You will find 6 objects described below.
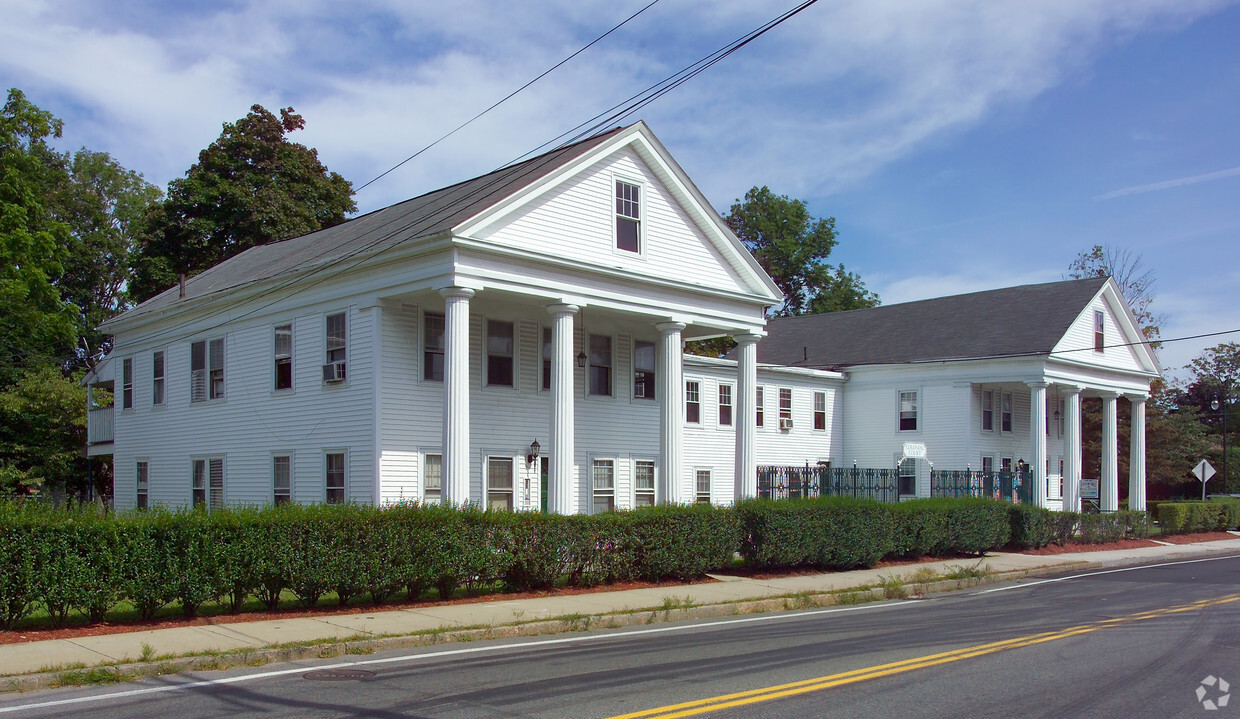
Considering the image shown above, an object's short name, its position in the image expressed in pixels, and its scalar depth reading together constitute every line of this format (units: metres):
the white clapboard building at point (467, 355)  21.23
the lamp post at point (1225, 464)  59.39
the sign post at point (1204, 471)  39.06
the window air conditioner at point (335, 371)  22.17
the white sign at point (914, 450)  32.03
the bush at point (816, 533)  20.02
